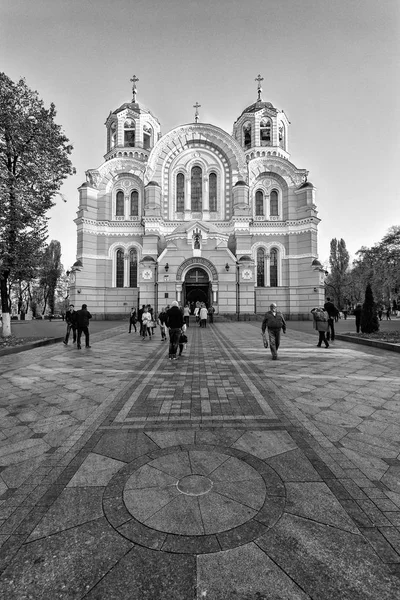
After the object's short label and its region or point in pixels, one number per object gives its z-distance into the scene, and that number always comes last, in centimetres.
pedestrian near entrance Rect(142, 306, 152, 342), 1430
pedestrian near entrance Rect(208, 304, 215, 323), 2486
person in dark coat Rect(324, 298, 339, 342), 1248
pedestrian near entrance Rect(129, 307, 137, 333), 1785
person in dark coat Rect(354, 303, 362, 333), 1460
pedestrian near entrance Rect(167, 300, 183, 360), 879
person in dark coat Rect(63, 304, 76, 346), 1192
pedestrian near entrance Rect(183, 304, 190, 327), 1820
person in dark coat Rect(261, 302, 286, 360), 854
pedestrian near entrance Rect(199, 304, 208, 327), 2116
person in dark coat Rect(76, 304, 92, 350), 1141
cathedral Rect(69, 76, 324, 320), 2922
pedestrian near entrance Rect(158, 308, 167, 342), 1183
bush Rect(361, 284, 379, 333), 1377
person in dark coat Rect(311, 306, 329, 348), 1093
